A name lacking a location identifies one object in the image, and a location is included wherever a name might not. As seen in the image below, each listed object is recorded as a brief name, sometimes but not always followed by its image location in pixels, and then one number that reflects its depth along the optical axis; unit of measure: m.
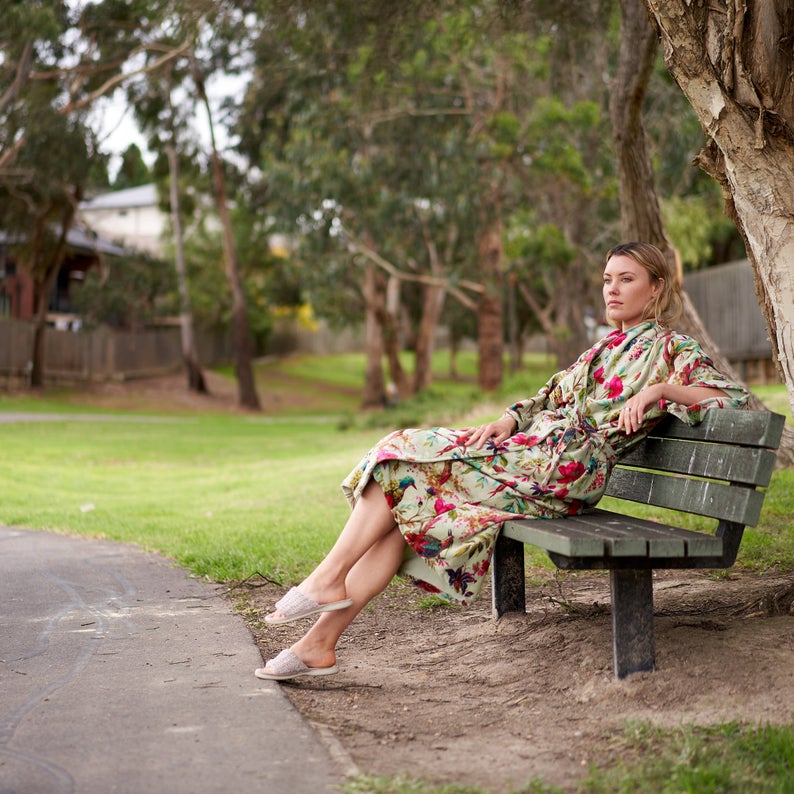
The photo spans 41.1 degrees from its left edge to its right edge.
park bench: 3.37
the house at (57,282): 36.84
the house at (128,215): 59.75
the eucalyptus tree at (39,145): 20.91
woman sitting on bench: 3.80
